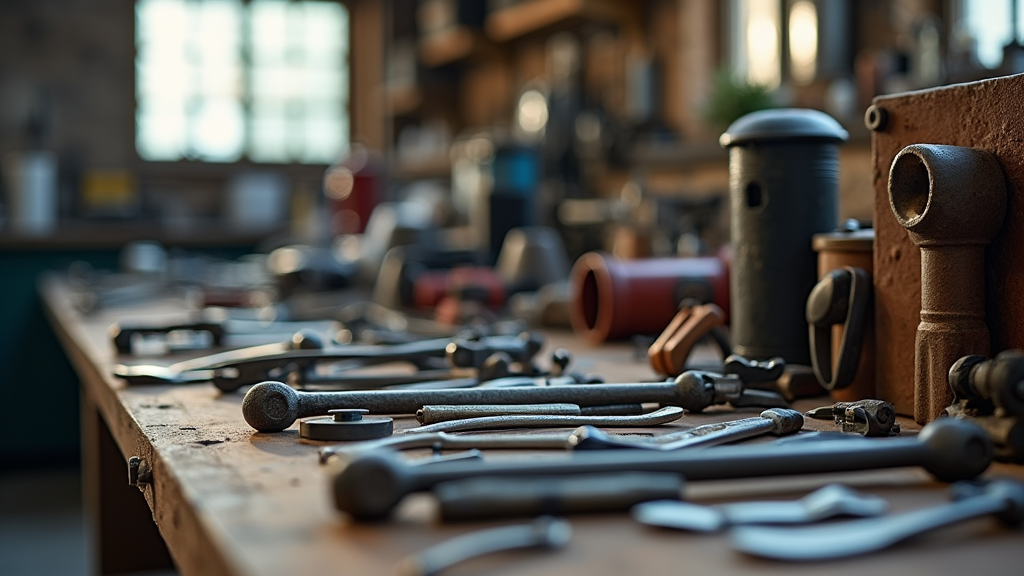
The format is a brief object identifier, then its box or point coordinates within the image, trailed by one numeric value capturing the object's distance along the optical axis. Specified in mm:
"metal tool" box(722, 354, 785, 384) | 1059
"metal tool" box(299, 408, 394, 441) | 852
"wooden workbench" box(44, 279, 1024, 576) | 538
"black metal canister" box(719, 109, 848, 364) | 1171
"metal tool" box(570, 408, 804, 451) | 757
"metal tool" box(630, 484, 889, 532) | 588
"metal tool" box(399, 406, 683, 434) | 871
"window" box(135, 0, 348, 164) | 6609
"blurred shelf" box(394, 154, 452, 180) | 5457
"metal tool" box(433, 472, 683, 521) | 597
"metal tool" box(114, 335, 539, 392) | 1184
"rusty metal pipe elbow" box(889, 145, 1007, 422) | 855
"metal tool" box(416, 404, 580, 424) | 905
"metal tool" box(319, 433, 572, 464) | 782
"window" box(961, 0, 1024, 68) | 2395
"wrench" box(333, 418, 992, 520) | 604
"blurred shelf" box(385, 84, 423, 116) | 6039
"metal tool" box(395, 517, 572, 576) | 513
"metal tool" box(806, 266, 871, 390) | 1020
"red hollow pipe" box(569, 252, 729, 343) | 1628
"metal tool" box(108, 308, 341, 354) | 1605
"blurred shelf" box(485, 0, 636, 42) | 3807
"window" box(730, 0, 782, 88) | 3174
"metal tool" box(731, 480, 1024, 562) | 542
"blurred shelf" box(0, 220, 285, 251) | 4590
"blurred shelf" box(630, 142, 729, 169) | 3166
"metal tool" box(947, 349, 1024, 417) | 757
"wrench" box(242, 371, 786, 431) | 899
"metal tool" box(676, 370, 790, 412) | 987
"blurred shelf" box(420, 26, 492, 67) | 5090
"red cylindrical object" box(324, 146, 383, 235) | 4176
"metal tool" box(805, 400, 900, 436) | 863
